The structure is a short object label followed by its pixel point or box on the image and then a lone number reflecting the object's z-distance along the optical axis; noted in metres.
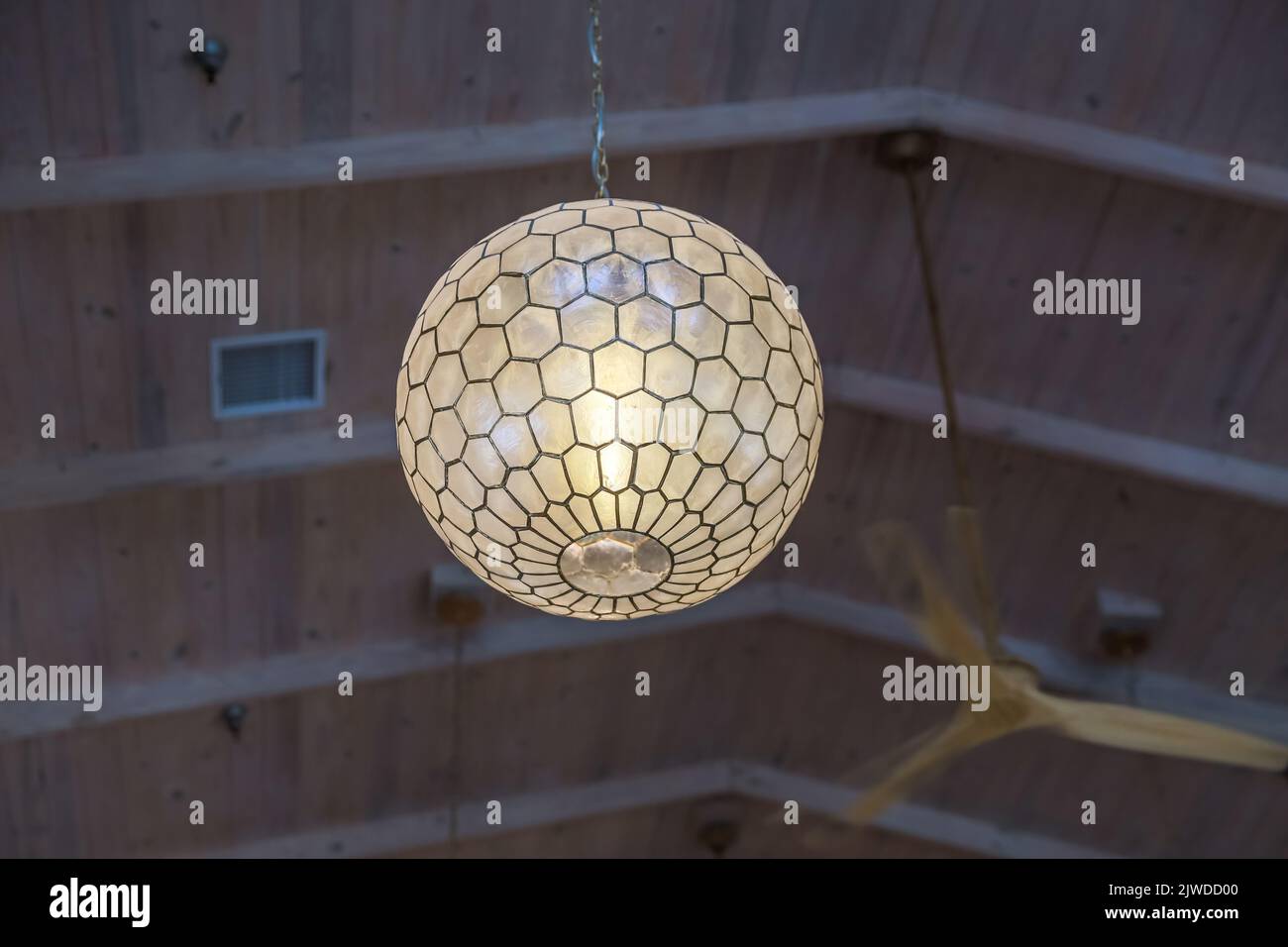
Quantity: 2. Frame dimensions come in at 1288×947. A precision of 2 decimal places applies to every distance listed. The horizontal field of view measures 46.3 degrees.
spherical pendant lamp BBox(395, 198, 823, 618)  1.66
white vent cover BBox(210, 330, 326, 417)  4.23
